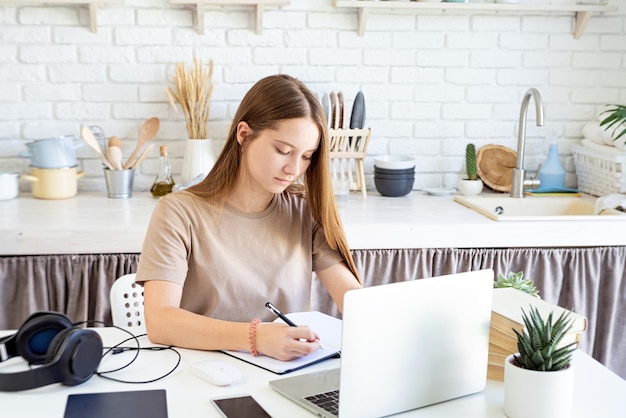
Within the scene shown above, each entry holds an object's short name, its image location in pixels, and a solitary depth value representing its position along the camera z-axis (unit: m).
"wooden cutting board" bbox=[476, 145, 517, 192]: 3.50
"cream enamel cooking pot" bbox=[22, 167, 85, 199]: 3.11
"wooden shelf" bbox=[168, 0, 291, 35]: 3.10
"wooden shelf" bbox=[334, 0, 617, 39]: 3.17
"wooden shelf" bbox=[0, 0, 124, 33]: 3.04
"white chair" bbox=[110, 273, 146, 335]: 2.08
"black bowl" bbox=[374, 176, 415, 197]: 3.29
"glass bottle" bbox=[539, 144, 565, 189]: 3.48
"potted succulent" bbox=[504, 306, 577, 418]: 1.27
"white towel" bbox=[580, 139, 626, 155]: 3.21
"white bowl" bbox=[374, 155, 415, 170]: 3.28
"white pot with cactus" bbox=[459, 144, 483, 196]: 3.41
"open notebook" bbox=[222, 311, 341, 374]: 1.54
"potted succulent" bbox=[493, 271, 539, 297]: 1.80
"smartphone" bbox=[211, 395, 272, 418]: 1.31
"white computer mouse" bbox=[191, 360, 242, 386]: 1.44
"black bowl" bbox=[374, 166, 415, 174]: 3.28
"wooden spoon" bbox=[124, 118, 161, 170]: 3.22
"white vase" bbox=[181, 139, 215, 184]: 3.20
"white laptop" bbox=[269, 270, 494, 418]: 1.23
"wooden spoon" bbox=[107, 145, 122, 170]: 3.15
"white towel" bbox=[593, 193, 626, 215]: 3.05
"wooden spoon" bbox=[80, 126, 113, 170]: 3.14
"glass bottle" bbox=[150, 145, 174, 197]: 3.18
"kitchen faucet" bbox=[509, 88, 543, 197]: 3.27
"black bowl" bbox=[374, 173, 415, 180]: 3.28
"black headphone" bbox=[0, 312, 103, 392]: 1.38
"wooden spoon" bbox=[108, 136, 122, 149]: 3.19
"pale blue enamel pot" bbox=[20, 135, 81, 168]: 3.09
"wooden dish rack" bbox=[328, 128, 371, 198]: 3.26
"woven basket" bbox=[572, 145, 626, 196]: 3.20
